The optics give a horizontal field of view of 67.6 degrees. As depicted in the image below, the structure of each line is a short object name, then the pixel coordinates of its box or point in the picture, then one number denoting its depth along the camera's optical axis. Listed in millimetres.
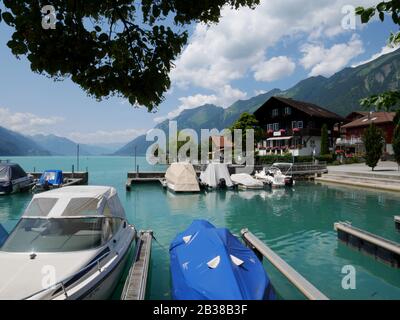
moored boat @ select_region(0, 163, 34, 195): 29562
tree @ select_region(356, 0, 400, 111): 3035
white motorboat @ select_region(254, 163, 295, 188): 36219
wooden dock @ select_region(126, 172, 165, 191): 41781
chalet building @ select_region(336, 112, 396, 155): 58444
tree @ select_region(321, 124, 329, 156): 58719
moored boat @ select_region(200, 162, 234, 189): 34500
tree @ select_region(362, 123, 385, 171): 39031
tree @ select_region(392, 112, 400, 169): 33000
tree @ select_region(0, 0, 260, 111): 4094
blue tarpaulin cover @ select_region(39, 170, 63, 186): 32688
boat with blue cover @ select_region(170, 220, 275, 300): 6550
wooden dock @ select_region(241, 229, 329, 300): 7444
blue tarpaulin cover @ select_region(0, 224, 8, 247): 10519
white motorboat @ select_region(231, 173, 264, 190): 34844
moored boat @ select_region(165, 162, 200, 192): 32344
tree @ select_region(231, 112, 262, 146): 54469
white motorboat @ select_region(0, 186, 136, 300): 6239
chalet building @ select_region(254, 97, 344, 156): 62531
